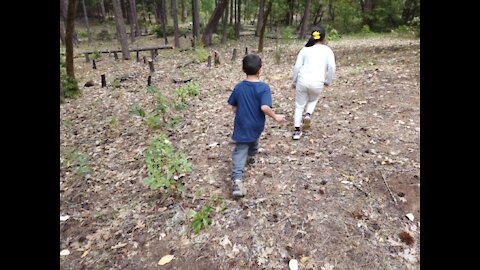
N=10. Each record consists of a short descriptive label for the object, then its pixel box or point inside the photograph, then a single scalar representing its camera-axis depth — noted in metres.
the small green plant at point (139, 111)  6.32
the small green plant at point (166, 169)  3.74
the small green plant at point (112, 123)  6.70
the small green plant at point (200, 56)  14.57
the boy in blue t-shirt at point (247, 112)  3.62
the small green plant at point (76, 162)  4.84
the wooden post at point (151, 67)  12.02
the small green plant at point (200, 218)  3.38
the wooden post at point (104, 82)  10.19
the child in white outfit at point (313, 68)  4.74
